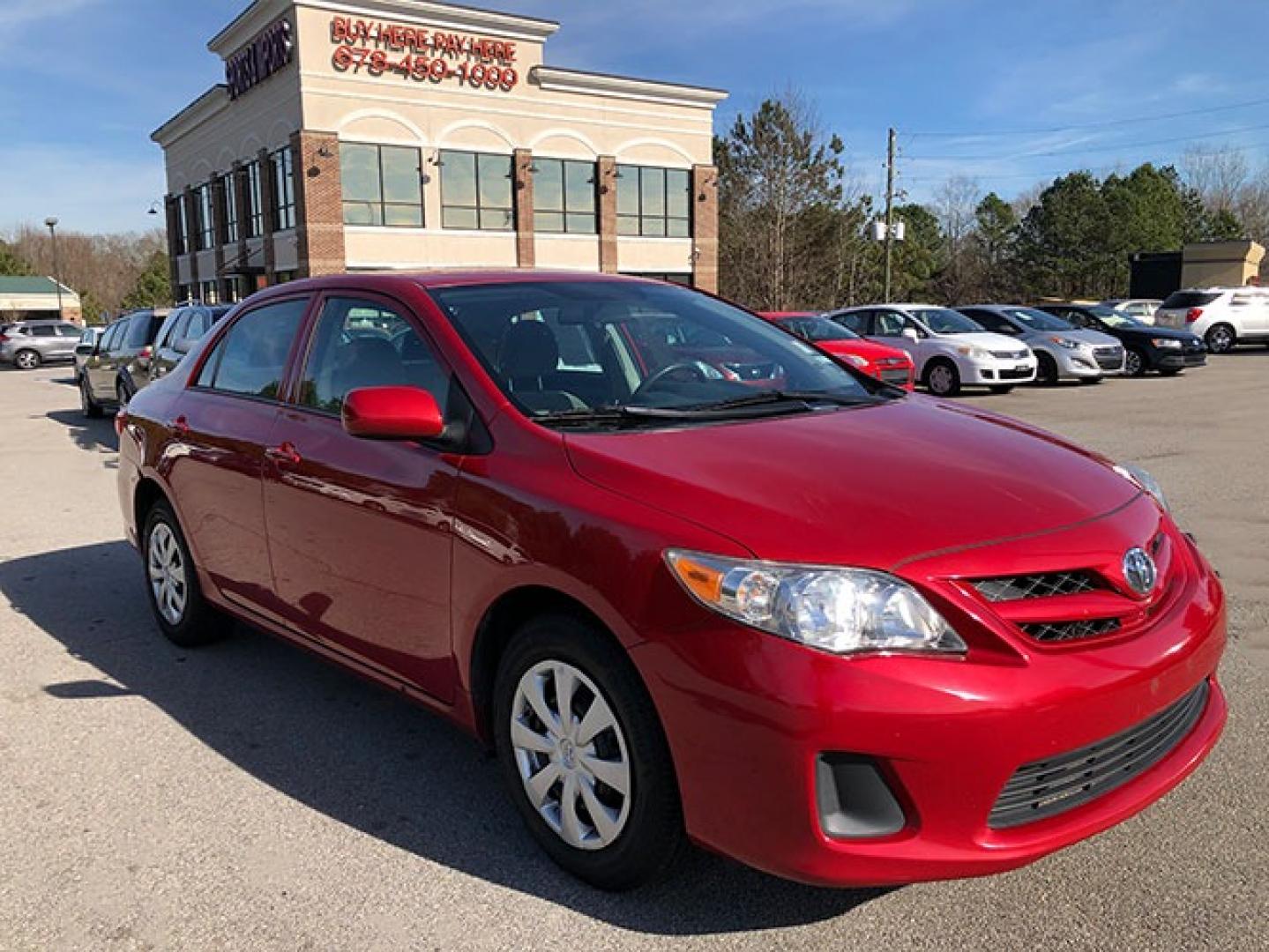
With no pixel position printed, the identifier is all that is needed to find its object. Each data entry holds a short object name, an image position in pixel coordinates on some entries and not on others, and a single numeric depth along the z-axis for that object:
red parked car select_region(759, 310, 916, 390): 14.30
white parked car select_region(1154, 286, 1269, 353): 26.70
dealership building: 33.06
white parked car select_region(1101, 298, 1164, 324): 31.09
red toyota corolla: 2.29
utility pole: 41.24
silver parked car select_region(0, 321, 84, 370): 35.38
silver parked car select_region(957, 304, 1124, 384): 18.03
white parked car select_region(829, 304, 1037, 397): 16.84
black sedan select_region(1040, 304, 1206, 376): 19.55
